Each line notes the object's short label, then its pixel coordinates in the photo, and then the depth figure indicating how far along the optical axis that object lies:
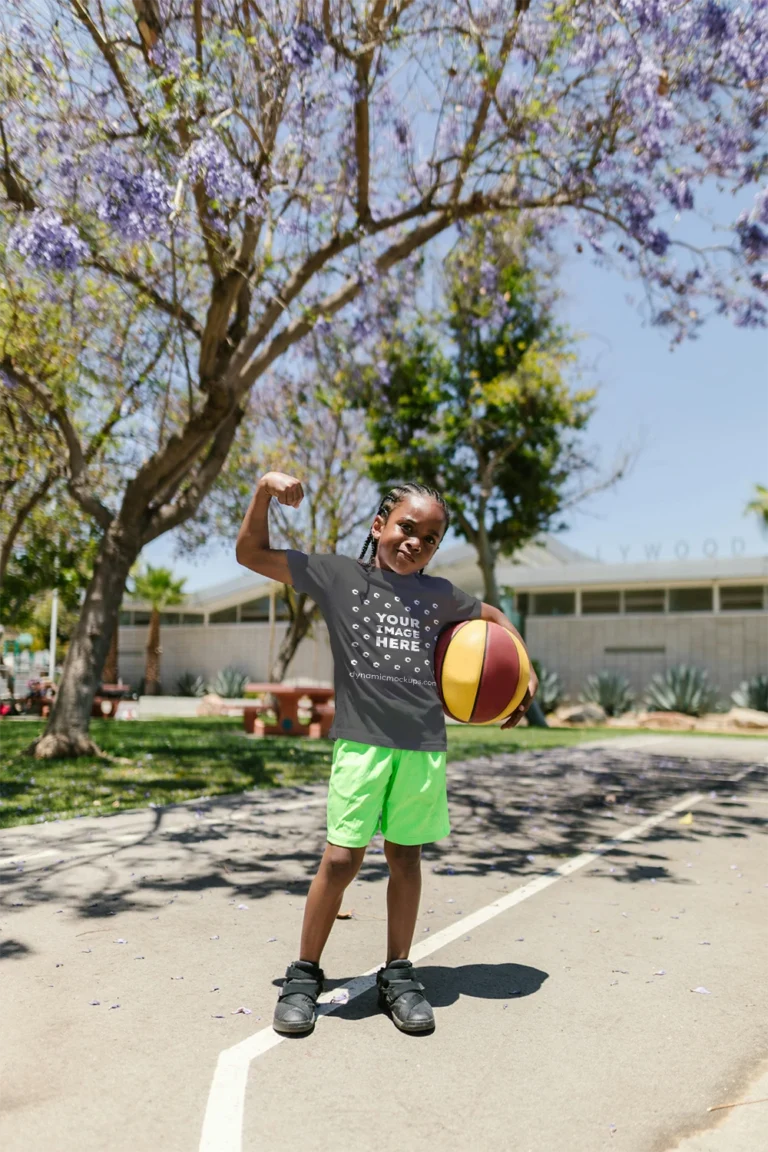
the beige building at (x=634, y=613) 28.02
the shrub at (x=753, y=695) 25.58
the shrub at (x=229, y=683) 36.09
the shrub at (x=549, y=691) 28.17
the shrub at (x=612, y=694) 27.67
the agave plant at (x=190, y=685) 39.91
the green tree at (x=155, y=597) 38.81
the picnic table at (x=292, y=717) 17.39
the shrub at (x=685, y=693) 26.12
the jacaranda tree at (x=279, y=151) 9.27
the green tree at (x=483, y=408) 21.30
